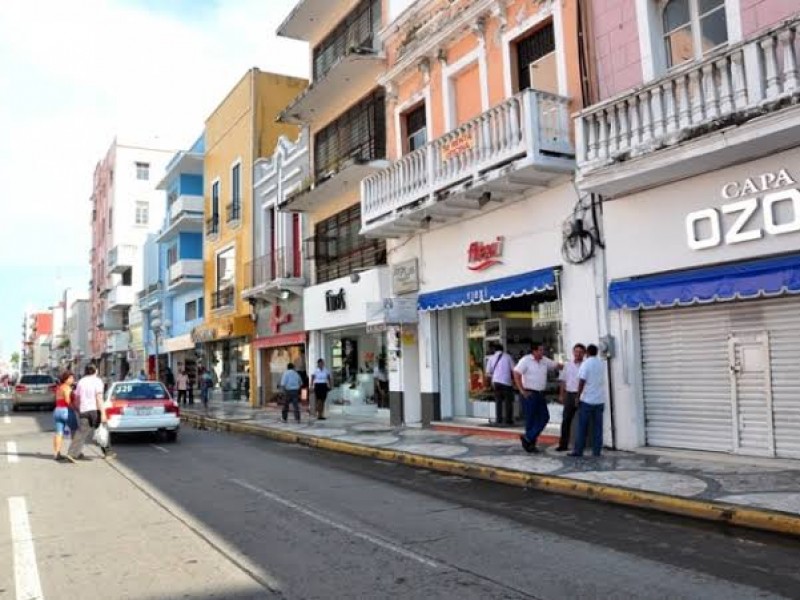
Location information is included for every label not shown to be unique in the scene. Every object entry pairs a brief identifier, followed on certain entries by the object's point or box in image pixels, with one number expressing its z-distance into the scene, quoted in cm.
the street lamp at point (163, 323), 4055
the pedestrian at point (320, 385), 1981
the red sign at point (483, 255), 1429
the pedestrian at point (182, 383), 2898
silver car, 3002
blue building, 3544
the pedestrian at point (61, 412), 1299
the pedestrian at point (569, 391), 1142
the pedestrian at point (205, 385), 2747
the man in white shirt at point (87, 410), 1304
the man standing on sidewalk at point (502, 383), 1424
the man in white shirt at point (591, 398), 1086
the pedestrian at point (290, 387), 1986
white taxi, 1599
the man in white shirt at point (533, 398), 1165
